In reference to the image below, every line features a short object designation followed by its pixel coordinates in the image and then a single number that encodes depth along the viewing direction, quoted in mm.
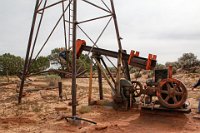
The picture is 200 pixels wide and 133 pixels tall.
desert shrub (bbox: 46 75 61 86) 23653
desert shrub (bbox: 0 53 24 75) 36562
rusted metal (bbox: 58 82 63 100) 13577
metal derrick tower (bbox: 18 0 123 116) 8760
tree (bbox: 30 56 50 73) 36531
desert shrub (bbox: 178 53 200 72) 28553
